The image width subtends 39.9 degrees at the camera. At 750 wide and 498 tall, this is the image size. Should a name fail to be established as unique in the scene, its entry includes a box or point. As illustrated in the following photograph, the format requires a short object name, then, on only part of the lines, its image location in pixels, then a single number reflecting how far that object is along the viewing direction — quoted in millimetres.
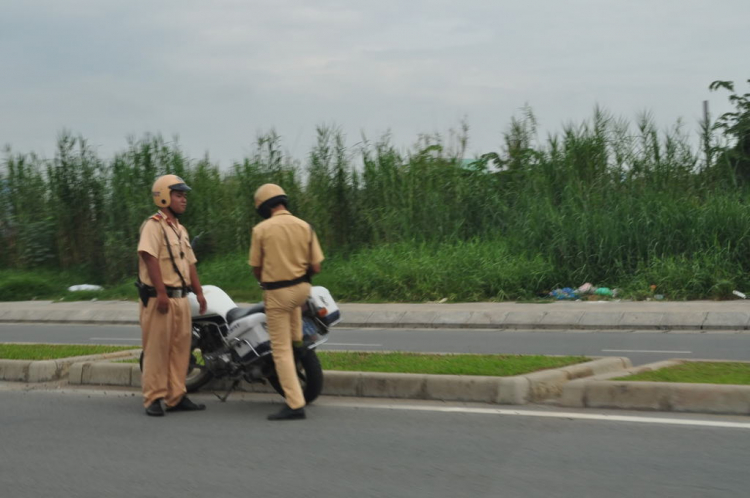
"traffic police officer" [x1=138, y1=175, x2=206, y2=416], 8086
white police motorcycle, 8031
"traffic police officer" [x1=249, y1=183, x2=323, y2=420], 7785
